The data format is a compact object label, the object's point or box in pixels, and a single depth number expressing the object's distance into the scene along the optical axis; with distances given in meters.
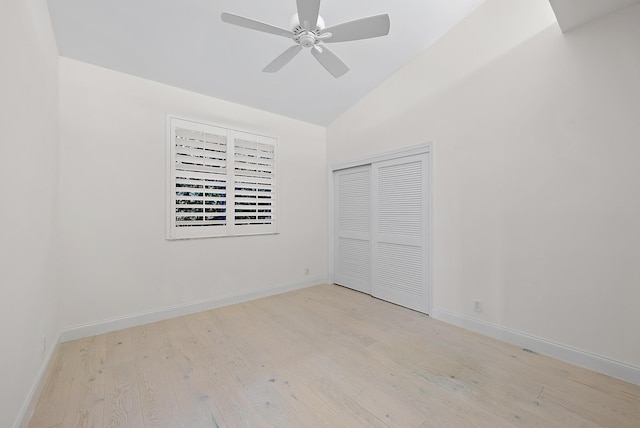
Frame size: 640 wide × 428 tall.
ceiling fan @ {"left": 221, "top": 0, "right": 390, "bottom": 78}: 1.79
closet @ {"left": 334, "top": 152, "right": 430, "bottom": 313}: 3.24
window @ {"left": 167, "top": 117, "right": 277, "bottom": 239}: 3.09
